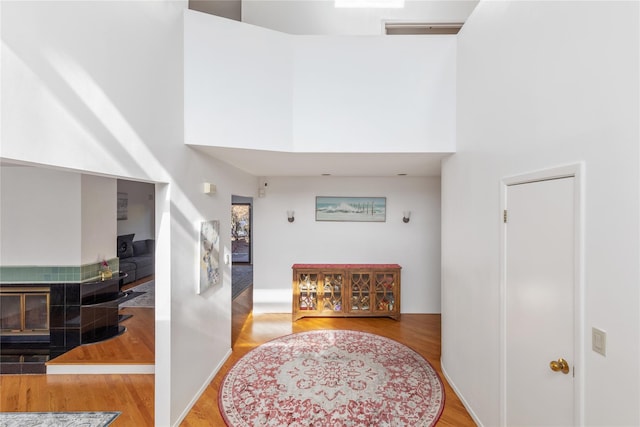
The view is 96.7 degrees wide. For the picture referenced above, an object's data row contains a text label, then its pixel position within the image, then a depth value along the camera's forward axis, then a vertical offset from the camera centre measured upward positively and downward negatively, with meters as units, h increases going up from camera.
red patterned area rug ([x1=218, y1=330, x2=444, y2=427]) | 2.41 -1.69
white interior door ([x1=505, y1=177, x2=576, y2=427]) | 1.42 -0.48
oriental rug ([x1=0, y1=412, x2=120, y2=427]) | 2.34 -1.73
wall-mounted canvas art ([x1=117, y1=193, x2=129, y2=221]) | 7.29 +0.24
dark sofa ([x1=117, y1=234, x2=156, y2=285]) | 6.62 -1.11
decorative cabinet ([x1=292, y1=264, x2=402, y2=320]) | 4.58 -1.22
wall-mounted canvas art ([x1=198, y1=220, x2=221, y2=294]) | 2.72 -0.41
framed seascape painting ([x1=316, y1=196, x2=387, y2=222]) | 4.93 +0.12
